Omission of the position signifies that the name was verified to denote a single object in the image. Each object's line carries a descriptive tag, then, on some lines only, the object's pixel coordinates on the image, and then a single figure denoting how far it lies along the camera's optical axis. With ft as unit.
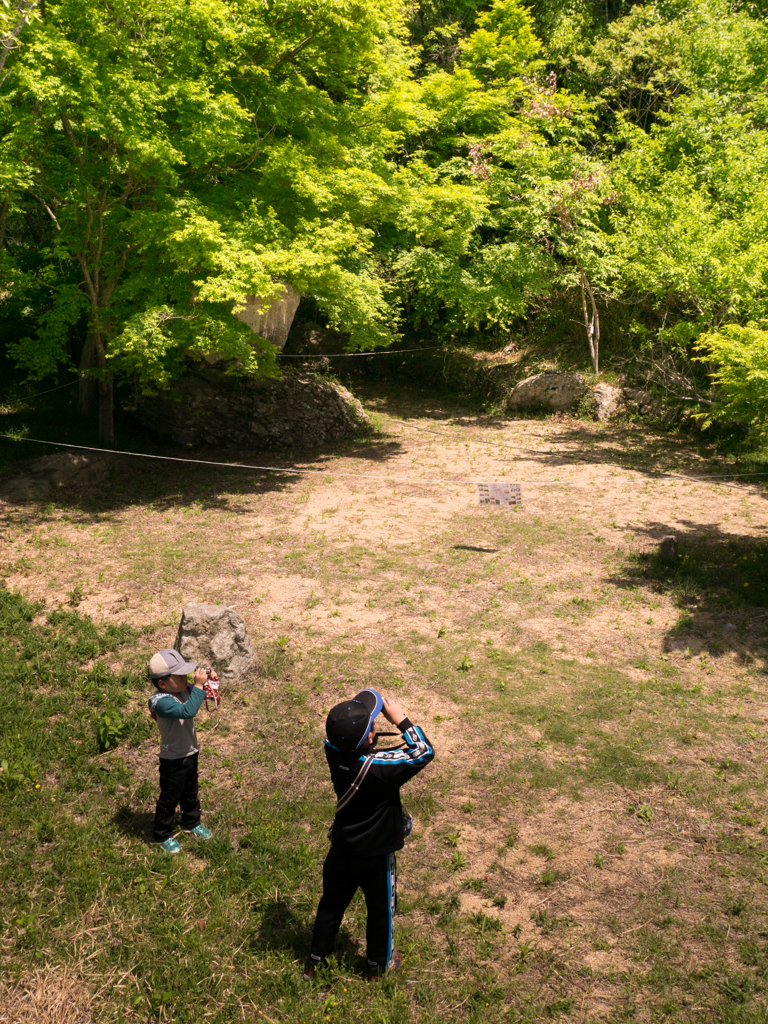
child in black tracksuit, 12.34
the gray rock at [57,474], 43.73
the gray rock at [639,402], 67.15
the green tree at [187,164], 37.68
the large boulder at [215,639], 24.29
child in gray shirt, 16.11
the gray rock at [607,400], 67.97
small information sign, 39.55
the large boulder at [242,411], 56.80
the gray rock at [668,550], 34.71
